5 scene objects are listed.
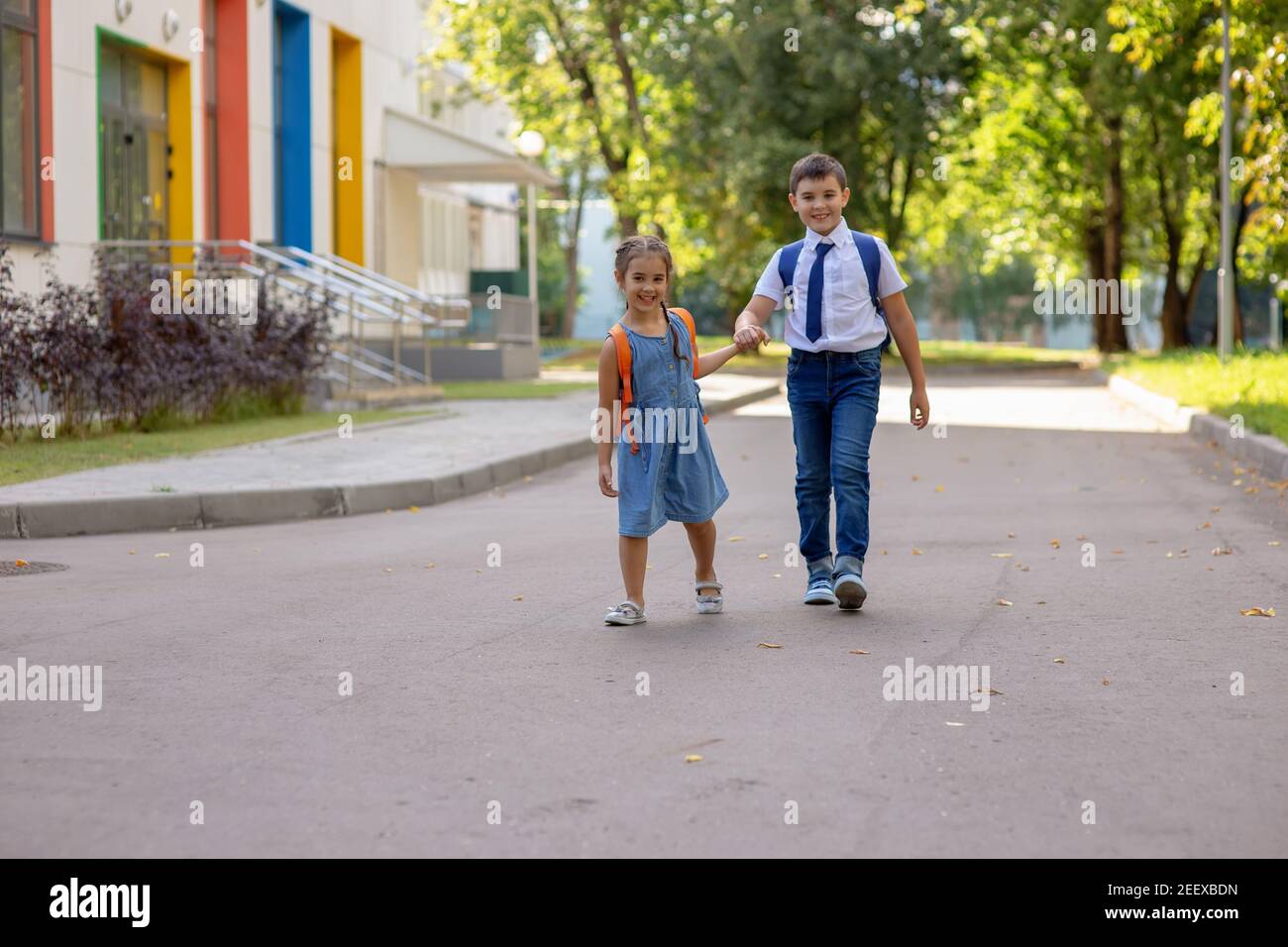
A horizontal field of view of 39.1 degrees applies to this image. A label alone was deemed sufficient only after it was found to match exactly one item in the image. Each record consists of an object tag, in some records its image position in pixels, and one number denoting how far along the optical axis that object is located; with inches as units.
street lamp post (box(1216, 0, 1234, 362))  888.9
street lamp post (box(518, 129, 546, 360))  1195.9
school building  749.3
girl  271.9
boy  280.4
